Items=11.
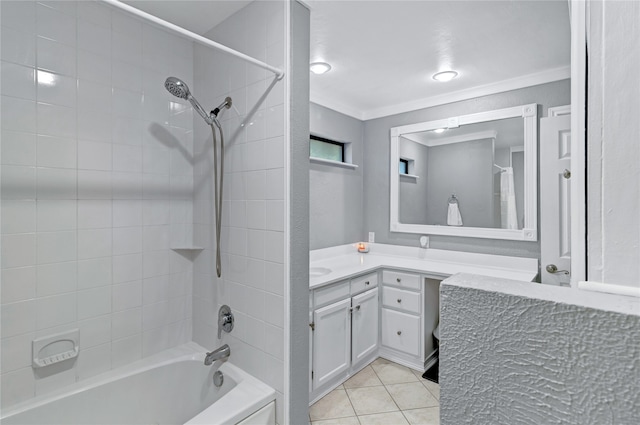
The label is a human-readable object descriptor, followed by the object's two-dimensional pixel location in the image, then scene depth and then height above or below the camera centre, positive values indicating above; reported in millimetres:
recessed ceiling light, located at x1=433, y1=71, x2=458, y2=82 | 2527 +1107
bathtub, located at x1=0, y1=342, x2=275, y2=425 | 1440 -935
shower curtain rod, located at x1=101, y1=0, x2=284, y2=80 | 1076 +706
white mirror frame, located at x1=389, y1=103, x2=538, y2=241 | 2564 +304
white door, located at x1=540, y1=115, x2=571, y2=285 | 2318 +93
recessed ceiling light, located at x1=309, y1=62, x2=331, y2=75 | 2389 +1114
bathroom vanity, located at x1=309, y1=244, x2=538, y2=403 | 2238 -759
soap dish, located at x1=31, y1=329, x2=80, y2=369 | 1499 -673
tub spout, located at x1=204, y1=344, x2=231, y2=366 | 1780 -813
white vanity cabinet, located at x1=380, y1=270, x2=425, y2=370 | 2623 -918
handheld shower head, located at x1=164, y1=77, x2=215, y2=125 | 1584 +625
